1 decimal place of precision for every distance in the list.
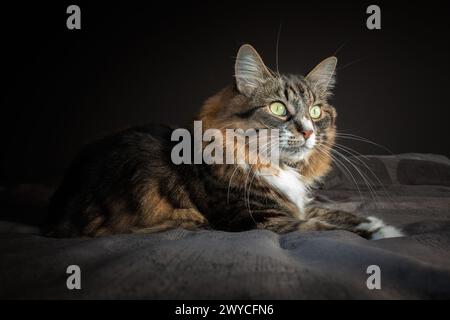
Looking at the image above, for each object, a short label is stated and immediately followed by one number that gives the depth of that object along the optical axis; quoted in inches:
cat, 29.7
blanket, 21.4
